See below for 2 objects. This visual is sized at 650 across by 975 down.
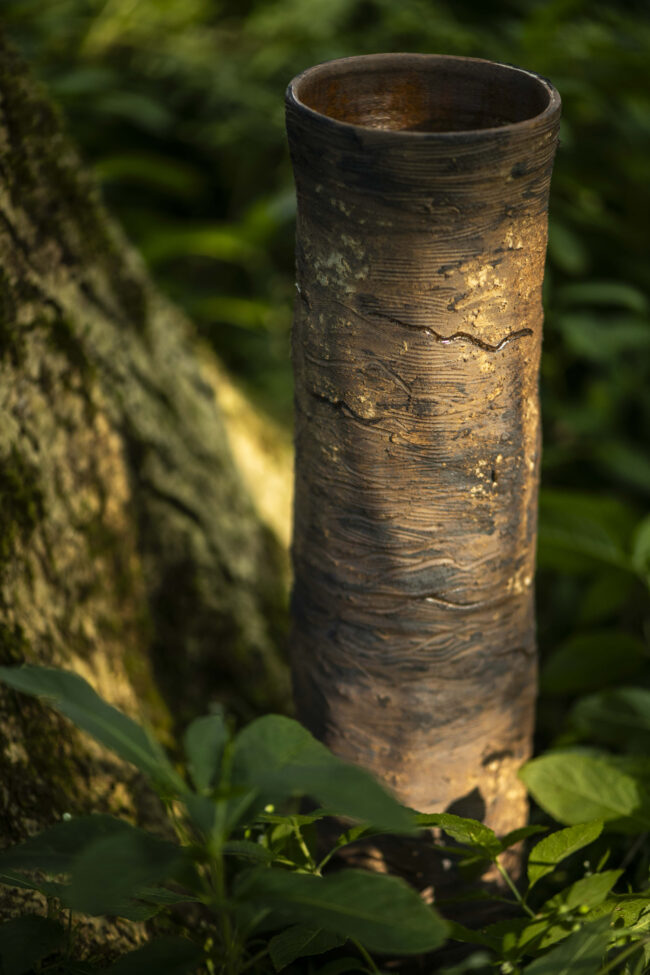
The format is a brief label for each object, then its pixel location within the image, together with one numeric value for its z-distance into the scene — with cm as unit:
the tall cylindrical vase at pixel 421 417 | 121
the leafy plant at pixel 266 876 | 113
